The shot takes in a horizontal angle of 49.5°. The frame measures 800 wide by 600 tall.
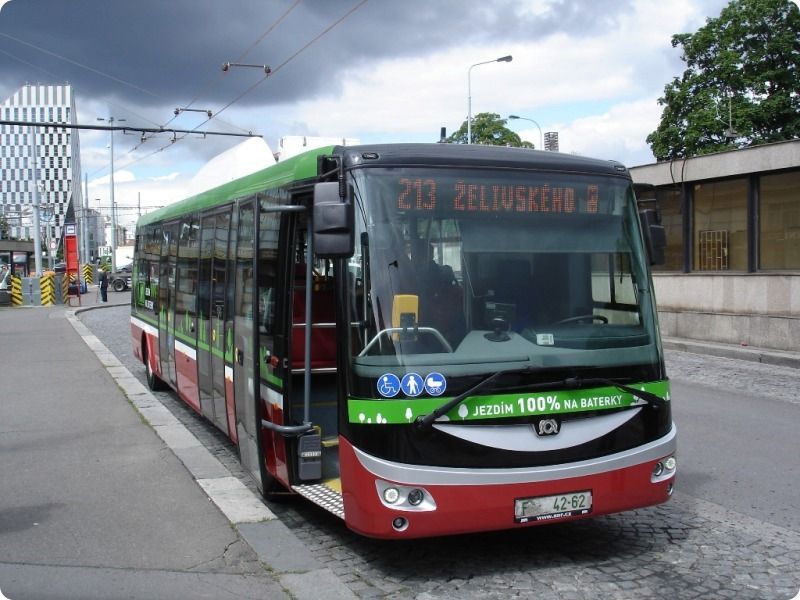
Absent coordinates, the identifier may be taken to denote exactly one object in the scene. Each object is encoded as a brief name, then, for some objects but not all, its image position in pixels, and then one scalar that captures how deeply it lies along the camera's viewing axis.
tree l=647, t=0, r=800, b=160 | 44.50
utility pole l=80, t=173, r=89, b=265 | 69.49
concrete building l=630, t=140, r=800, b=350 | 16.83
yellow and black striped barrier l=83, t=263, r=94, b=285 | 62.84
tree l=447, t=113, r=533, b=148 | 56.22
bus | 4.93
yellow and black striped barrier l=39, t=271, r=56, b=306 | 41.25
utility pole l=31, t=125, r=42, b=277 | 42.66
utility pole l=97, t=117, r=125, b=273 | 61.24
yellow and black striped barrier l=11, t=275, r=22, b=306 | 40.34
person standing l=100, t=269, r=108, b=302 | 44.64
